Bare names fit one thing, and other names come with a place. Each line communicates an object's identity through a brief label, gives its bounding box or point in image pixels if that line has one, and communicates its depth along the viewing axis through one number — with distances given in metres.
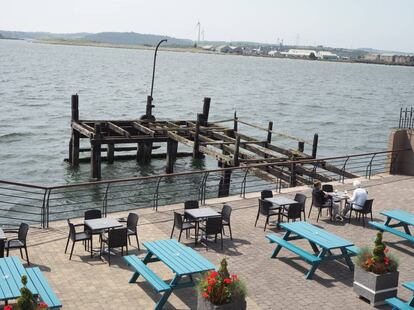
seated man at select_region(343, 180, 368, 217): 15.16
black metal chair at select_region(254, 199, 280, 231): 14.37
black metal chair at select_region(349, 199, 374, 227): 15.03
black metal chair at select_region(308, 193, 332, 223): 15.30
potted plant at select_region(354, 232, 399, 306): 10.16
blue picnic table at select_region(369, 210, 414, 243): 13.22
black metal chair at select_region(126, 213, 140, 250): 12.47
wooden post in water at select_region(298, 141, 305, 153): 27.13
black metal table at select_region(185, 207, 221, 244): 13.15
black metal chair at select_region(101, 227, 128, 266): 11.63
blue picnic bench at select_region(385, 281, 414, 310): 9.18
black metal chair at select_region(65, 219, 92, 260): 11.90
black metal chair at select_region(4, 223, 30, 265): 11.36
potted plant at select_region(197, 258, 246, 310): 8.59
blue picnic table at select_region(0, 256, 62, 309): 8.37
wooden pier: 24.25
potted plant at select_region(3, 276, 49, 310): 6.76
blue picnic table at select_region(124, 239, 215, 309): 9.60
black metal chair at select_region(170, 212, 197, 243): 12.85
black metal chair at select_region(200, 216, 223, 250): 12.70
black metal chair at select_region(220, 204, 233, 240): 13.41
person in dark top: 15.27
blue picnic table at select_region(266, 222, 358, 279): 11.35
